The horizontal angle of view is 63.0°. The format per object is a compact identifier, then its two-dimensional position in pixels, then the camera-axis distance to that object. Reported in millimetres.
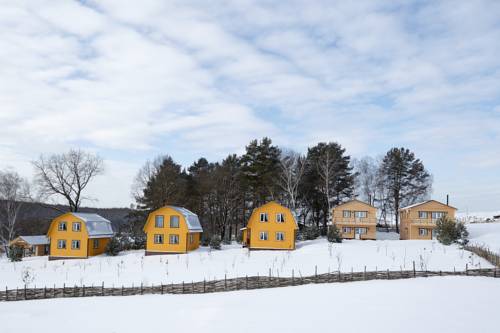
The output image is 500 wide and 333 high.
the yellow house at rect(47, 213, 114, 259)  45250
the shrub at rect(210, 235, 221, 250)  44969
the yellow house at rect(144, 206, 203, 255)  44500
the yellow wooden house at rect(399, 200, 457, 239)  52281
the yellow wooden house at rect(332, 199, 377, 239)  53531
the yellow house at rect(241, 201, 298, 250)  43688
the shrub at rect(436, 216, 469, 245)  40219
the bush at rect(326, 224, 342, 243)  44312
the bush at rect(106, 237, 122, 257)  45344
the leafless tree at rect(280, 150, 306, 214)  56012
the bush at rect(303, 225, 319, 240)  51366
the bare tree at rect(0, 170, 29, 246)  54006
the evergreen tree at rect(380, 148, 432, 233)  66500
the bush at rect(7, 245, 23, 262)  43188
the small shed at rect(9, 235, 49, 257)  57000
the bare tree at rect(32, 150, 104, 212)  55725
